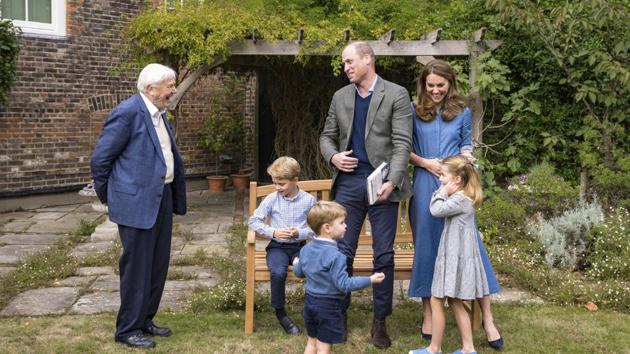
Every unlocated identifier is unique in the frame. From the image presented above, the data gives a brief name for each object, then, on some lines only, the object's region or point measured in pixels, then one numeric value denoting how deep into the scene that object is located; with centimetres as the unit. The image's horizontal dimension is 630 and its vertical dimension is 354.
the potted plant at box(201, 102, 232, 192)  1351
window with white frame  1099
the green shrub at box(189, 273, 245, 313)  540
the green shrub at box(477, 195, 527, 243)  749
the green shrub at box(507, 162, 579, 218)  777
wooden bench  487
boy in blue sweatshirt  388
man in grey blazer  444
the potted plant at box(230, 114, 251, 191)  1391
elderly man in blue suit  444
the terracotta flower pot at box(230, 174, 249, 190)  1272
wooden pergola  894
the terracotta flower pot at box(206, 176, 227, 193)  1291
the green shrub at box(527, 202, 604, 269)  660
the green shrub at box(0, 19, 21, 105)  1005
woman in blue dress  457
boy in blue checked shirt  469
